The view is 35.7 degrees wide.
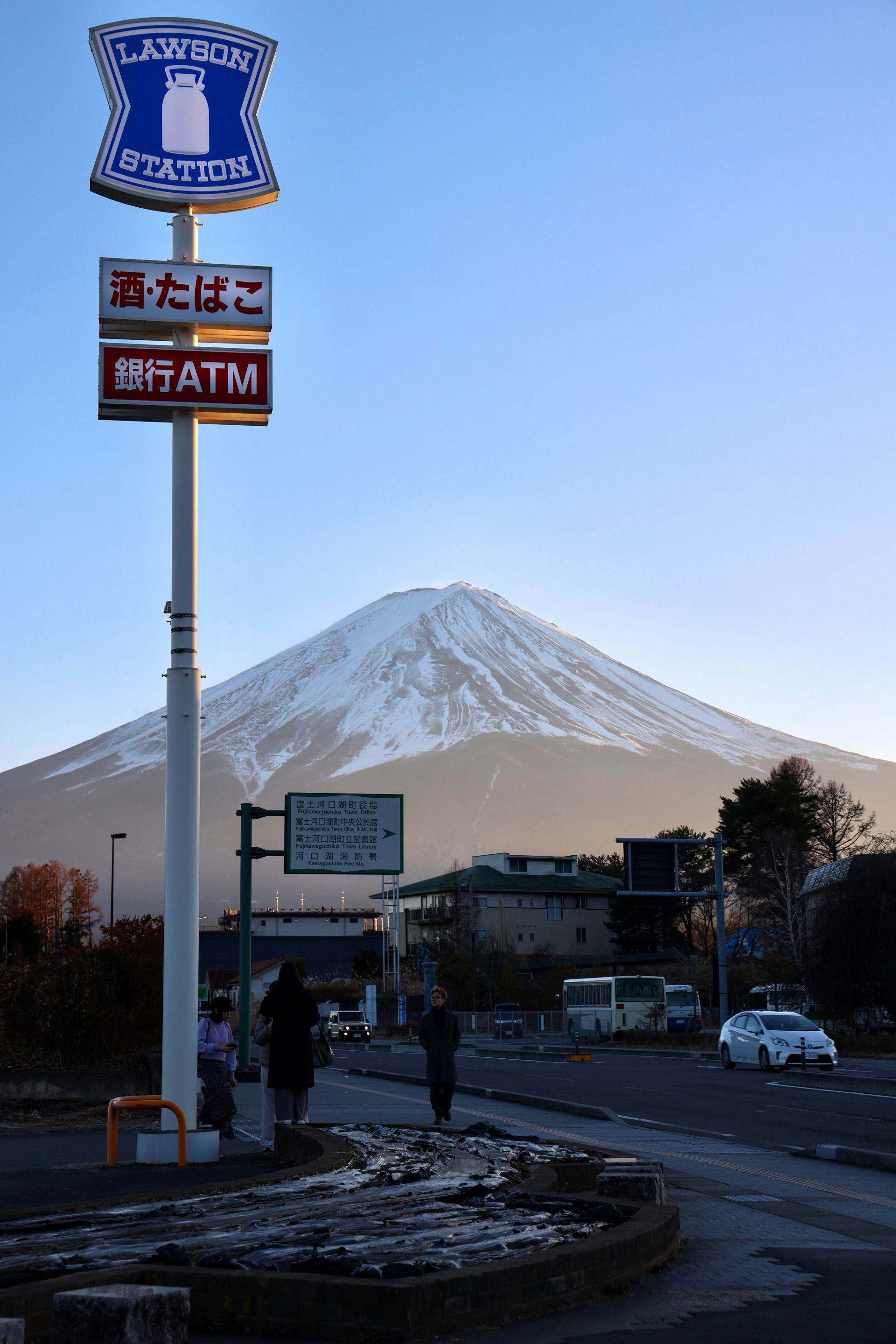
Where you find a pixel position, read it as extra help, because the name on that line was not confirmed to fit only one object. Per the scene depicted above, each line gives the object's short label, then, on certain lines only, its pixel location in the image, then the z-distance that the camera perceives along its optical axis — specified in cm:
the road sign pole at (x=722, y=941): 4173
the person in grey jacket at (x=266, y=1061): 1232
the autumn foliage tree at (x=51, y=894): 8556
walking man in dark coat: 1509
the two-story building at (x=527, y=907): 10044
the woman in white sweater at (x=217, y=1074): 1349
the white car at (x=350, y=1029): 5988
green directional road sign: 2508
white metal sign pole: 1141
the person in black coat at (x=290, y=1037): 1213
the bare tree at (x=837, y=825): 8794
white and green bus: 5469
